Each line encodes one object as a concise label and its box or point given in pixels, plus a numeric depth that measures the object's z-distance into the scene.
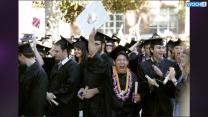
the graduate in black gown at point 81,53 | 12.23
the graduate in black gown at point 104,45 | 12.10
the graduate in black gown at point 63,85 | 12.15
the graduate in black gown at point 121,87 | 11.51
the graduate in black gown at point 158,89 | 12.26
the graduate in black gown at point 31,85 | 11.73
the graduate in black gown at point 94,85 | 11.75
